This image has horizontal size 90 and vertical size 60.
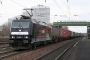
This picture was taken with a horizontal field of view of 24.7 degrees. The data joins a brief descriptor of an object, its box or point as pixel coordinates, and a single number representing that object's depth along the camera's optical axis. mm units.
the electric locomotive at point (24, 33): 20797
